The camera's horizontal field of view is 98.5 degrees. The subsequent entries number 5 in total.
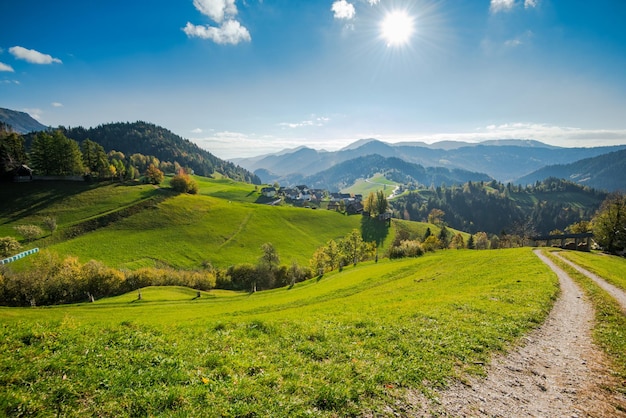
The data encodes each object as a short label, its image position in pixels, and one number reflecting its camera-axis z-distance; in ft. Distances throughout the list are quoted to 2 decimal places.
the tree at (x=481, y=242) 405.02
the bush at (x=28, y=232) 266.16
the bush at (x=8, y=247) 233.14
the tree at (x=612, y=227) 219.41
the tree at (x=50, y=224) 287.28
